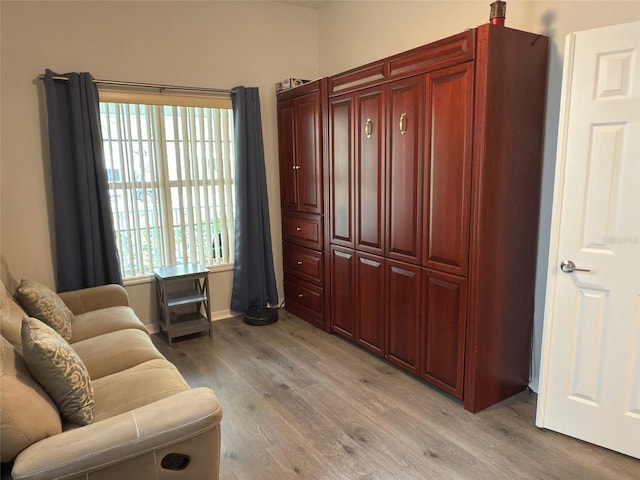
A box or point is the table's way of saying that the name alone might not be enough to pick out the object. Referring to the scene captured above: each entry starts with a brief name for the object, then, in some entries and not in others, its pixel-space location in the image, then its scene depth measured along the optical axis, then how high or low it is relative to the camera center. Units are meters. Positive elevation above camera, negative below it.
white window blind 3.47 -0.07
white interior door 1.91 -0.38
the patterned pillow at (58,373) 1.57 -0.73
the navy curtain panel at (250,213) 3.83 -0.41
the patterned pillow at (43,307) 2.45 -0.76
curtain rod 3.22 +0.66
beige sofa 1.33 -0.87
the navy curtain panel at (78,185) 3.11 -0.10
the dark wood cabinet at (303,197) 3.54 -0.26
